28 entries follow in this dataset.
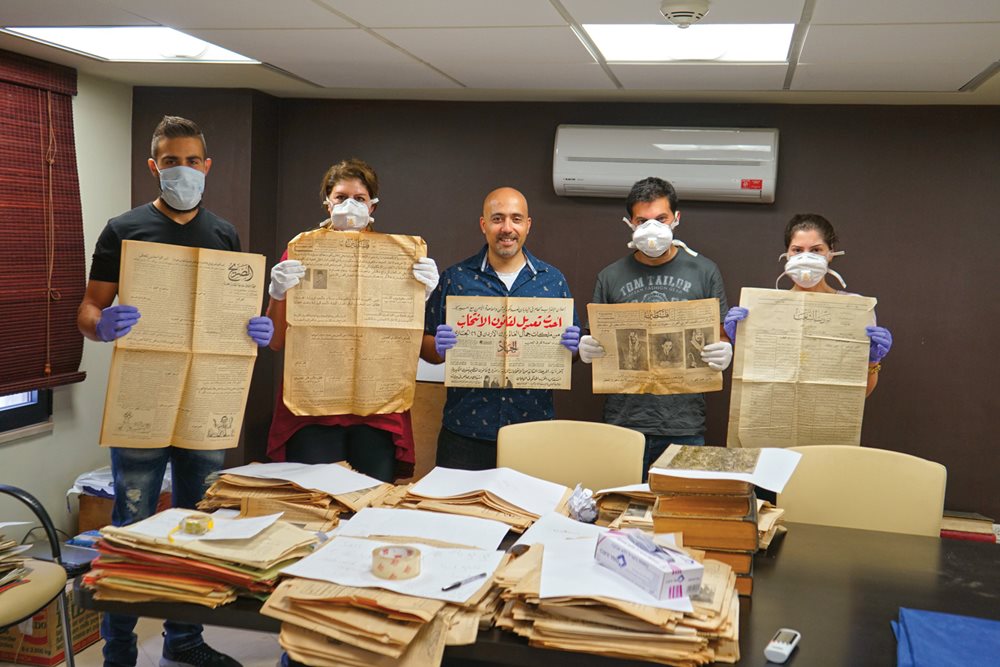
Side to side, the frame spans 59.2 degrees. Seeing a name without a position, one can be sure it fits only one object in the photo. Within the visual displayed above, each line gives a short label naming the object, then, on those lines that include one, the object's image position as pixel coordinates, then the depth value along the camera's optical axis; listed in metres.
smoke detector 2.52
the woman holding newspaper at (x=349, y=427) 2.89
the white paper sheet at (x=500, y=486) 2.15
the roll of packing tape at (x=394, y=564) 1.61
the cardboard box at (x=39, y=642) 3.14
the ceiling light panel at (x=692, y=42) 2.96
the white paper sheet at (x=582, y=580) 1.52
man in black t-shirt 2.75
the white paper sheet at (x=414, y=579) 1.58
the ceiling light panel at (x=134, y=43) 3.33
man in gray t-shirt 3.09
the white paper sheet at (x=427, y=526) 1.88
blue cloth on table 1.45
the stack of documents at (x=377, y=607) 1.48
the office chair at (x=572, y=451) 2.81
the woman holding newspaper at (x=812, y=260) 2.87
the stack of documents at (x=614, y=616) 1.46
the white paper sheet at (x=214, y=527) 1.74
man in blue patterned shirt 3.12
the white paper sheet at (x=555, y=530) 1.87
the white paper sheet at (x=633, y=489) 2.12
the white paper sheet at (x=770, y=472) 1.78
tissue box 1.52
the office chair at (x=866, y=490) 2.46
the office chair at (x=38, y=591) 2.42
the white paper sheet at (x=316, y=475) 2.16
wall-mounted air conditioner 4.13
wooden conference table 1.51
